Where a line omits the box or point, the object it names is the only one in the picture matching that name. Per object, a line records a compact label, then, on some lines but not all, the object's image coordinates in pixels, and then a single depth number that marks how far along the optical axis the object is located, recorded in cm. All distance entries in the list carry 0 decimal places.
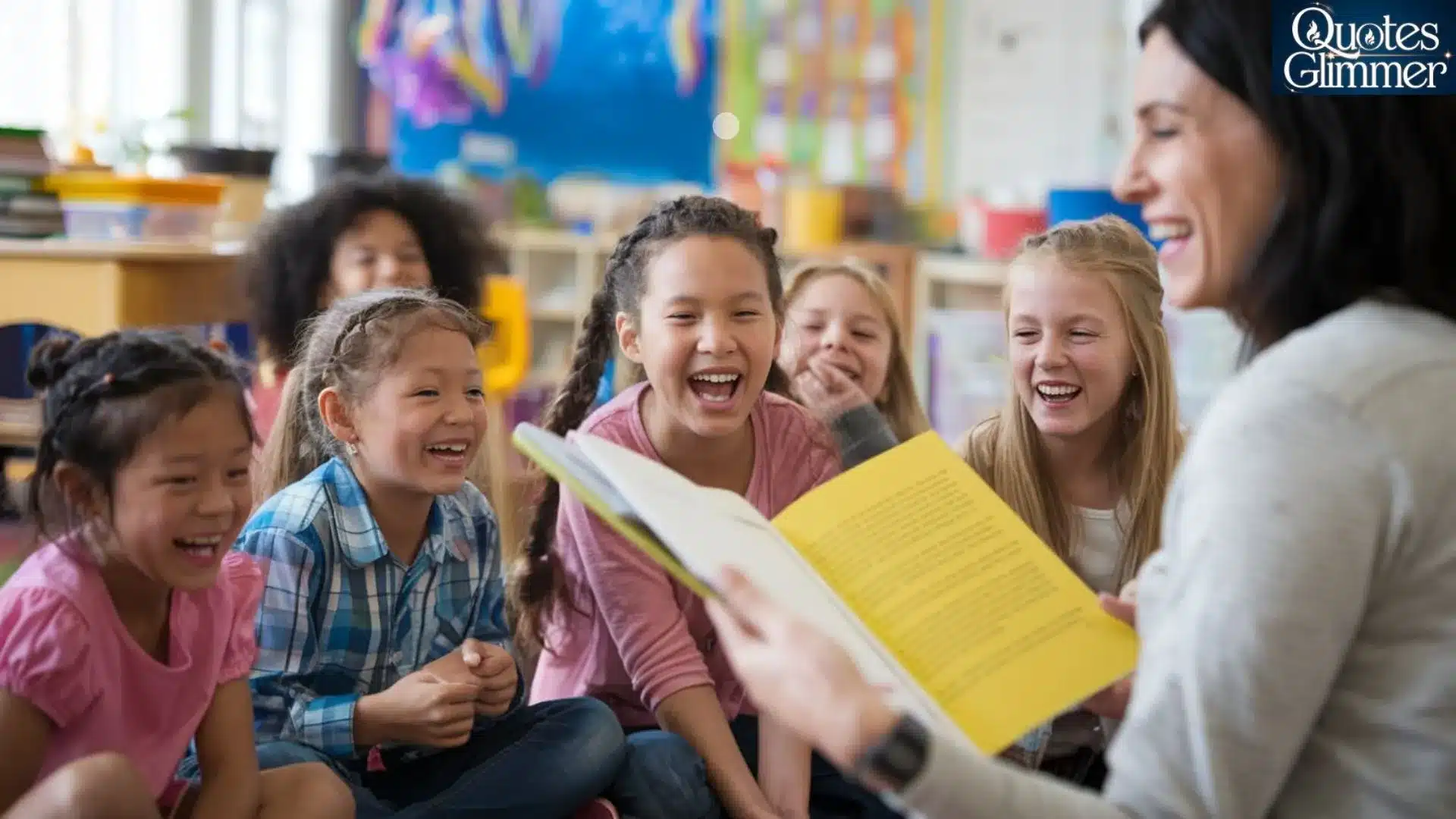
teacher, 83
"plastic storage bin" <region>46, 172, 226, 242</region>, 271
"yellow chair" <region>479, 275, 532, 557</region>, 403
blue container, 317
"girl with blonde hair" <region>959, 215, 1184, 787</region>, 175
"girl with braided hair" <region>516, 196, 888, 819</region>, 165
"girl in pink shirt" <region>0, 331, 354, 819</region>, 116
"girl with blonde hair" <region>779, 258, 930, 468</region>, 211
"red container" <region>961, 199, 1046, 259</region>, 463
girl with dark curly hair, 248
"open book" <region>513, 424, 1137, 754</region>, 99
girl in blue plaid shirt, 148
